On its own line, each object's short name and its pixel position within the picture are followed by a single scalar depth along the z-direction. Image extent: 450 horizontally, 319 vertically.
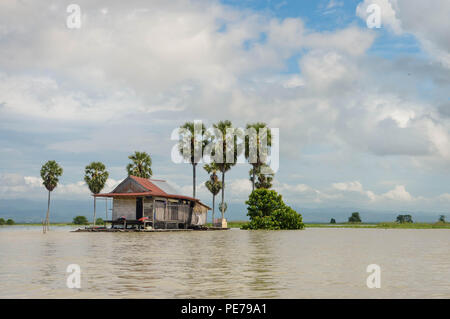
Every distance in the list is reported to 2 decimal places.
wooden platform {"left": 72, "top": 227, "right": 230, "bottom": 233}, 52.09
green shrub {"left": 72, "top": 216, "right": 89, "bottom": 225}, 109.34
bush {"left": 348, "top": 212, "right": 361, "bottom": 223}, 108.06
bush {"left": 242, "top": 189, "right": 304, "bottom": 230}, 61.03
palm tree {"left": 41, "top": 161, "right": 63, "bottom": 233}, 85.00
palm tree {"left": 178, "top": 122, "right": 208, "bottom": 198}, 68.88
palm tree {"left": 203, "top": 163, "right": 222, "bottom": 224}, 78.25
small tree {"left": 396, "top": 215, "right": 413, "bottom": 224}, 89.92
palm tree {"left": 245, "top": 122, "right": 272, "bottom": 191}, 69.19
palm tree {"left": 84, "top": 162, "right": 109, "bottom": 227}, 86.38
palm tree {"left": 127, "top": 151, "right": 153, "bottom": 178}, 75.50
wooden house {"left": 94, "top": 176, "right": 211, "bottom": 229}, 53.78
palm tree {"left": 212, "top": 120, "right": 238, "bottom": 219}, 69.69
